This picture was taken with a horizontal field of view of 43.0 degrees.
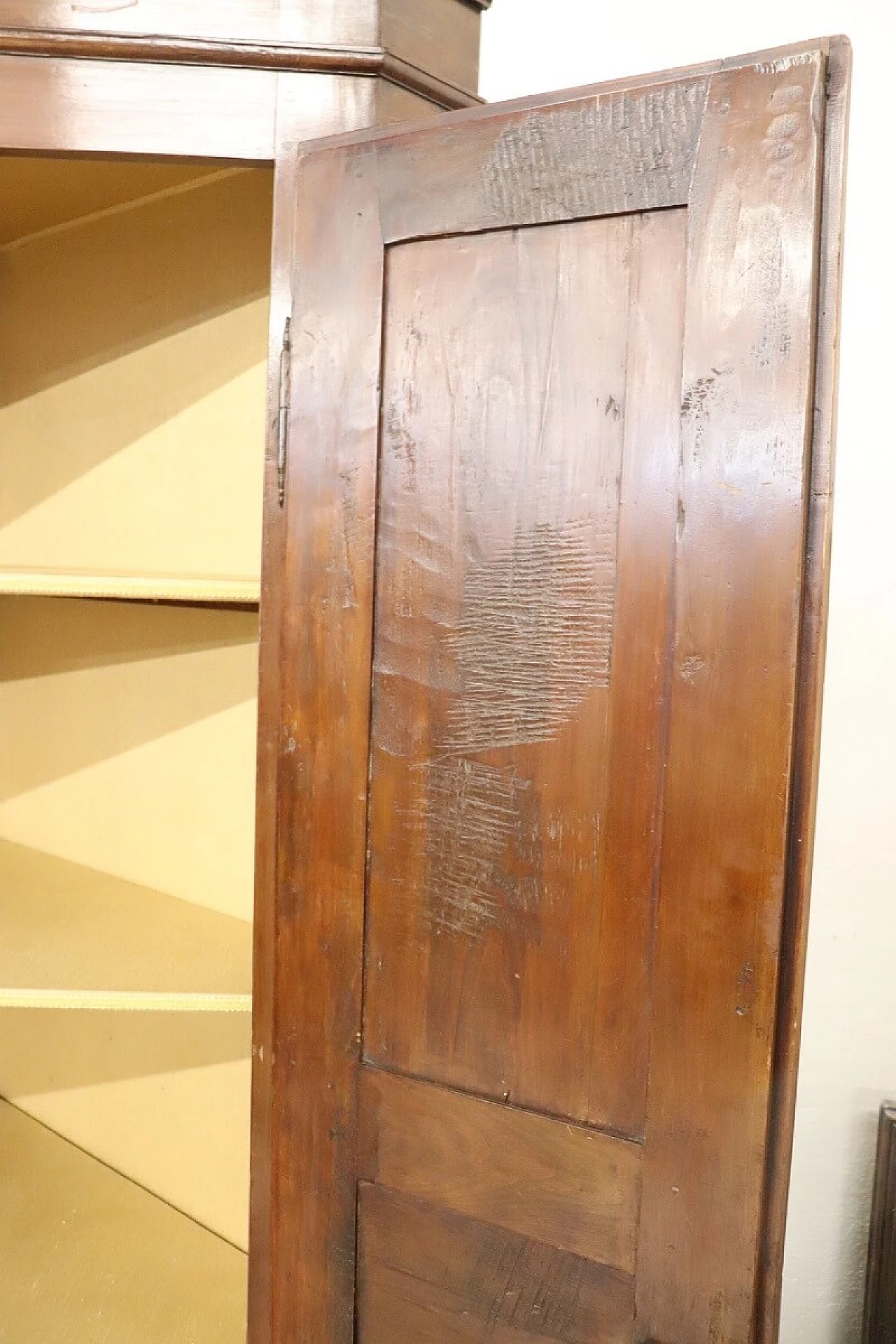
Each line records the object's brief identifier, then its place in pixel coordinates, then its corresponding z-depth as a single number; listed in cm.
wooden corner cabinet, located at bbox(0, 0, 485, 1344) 116
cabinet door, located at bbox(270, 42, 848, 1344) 91
